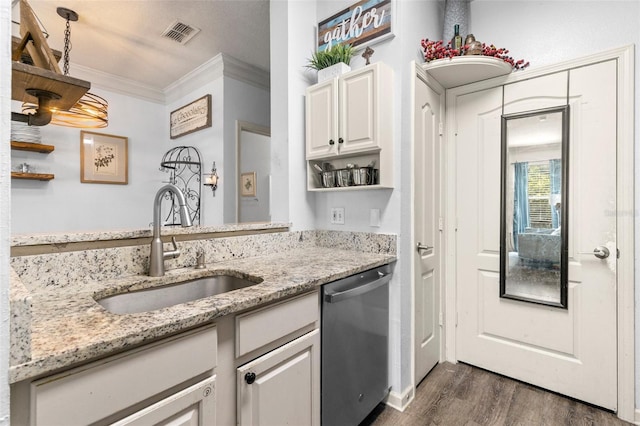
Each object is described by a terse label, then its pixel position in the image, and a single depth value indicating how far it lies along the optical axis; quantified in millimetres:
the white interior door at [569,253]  1800
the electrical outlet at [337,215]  2129
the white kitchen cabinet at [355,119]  1747
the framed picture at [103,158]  3600
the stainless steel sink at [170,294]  1214
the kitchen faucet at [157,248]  1337
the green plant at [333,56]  1942
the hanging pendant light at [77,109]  2467
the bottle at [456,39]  2020
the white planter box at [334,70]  1908
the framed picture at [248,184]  3652
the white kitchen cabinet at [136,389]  661
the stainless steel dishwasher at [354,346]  1410
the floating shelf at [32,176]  3070
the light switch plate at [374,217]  1939
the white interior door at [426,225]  1963
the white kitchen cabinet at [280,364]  1062
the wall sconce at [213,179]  3473
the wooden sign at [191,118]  3621
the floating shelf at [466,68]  1930
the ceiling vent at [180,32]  2824
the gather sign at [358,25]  1860
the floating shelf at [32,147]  3105
